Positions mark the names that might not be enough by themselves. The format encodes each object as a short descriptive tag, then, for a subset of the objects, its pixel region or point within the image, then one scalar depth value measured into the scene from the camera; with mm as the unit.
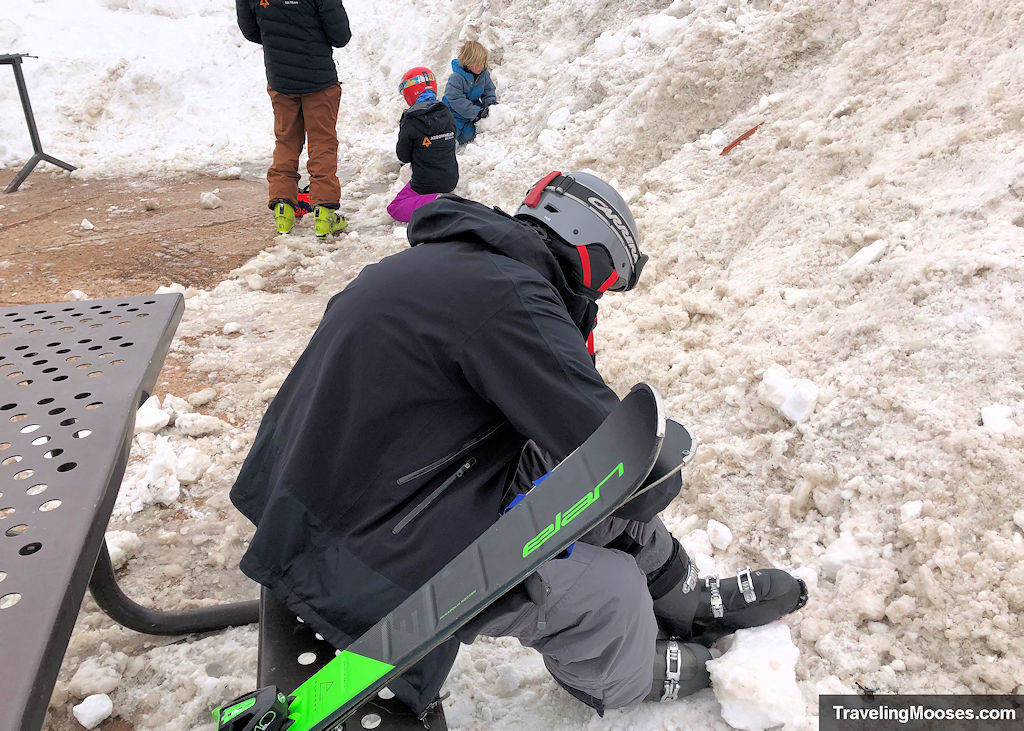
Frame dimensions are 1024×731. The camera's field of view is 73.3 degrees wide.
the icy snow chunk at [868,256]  2948
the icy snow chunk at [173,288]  4723
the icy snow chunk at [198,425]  3282
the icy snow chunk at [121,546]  2523
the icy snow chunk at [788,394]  2543
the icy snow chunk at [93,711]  1934
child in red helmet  5758
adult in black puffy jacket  5570
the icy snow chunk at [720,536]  2410
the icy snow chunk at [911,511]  2062
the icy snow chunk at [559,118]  6105
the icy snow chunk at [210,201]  6750
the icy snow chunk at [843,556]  2090
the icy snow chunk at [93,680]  2012
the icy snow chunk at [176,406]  3373
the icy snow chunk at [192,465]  2959
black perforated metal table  988
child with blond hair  6914
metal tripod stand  7152
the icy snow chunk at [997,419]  2098
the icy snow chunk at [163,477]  2848
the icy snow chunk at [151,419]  3254
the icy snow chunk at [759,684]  1774
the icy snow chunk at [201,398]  3518
